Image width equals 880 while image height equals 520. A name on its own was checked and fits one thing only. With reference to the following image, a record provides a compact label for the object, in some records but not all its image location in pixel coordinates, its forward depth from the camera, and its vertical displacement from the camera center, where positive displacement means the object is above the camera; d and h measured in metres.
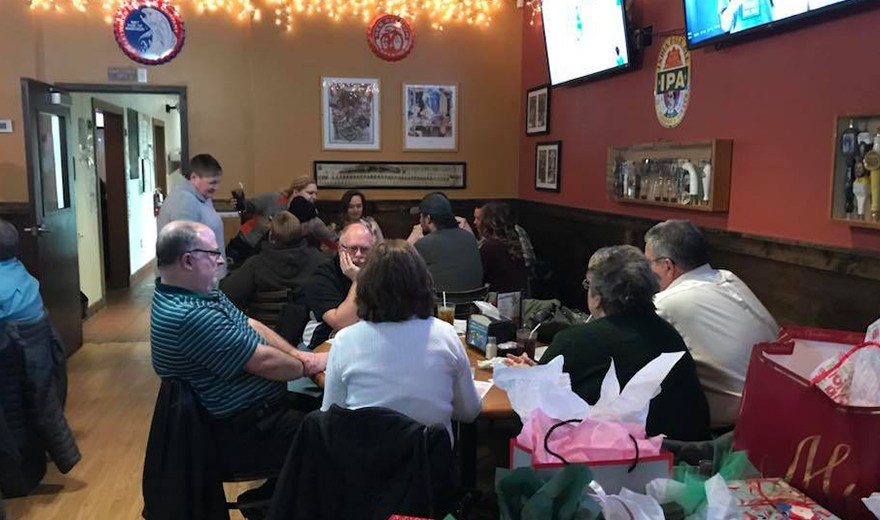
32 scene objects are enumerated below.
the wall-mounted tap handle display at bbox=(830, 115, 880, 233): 2.75 -0.02
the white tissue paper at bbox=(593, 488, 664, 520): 1.13 -0.51
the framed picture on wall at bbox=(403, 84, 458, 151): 6.45 +0.40
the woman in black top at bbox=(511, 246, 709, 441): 2.18 -0.53
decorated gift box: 1.13 -0.52
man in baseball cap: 4.19 -0.51
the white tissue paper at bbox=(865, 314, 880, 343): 1.27 -0.28
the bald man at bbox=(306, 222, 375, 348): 3.16 -0.50
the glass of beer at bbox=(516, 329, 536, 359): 2.87 -0.68
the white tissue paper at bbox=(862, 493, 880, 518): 1.04 -0.47
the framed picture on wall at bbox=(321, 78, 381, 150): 6.33 +0.43
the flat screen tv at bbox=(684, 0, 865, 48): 2.97 +0.64
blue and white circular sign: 6.00 +1.05
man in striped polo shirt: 2.34 -0.61
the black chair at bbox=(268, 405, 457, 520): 1.77 -0.73
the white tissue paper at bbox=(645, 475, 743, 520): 1.11 -0.51
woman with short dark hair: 2.02 -0.52
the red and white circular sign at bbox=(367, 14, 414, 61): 6.28 +1.05
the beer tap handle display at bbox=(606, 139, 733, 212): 3.70 -0.05
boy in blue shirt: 3.19 -0.55
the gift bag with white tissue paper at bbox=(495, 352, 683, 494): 1.22 -0.44
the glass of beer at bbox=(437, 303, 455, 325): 3.28 -0.66
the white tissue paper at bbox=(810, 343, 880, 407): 1.17 -0.34
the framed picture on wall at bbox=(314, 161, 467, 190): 6.41 -0.09
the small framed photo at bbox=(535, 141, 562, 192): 5.80 -0.01
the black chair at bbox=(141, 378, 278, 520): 2.29 -0.90
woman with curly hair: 4.56 -0.53
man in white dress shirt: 2.51 -0.55
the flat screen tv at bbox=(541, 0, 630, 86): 4.44 +0.81
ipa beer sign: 4.04 +0.46
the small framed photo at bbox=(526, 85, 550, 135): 5.99 +0.44
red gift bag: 1.14 -0.42
